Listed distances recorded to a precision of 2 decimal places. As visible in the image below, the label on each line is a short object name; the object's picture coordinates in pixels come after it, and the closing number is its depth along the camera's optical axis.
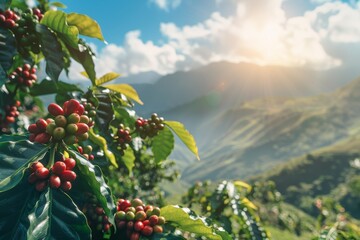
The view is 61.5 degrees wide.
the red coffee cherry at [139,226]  0.43
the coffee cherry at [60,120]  0.37
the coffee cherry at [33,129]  0.36
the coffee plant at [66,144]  0.32
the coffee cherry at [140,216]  0.44
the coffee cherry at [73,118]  0.37
